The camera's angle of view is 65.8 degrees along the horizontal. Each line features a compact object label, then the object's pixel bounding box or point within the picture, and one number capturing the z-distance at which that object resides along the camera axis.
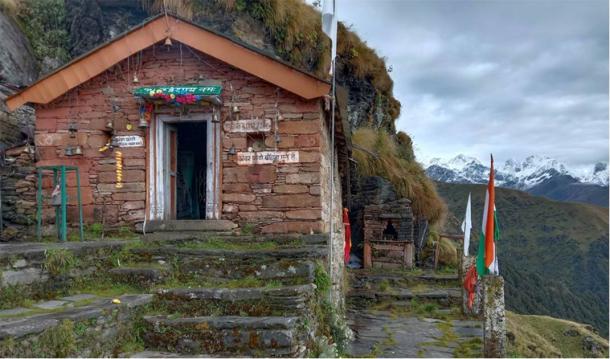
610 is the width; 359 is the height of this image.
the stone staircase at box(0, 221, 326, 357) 4.90
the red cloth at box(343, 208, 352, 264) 13.10
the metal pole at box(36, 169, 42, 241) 7.50
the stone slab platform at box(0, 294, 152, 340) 3.80
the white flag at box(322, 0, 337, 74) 7.72
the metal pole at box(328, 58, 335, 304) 6.97
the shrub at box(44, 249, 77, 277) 5.66
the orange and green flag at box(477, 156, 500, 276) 6.57
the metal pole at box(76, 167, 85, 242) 7.30
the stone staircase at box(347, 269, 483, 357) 7.58
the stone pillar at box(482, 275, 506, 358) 6.30
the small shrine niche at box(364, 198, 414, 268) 15.69
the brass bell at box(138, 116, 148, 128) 7.93
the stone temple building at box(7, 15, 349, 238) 7.54
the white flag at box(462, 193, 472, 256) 10.60
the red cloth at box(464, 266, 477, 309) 9.68
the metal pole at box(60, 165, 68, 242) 7.20
